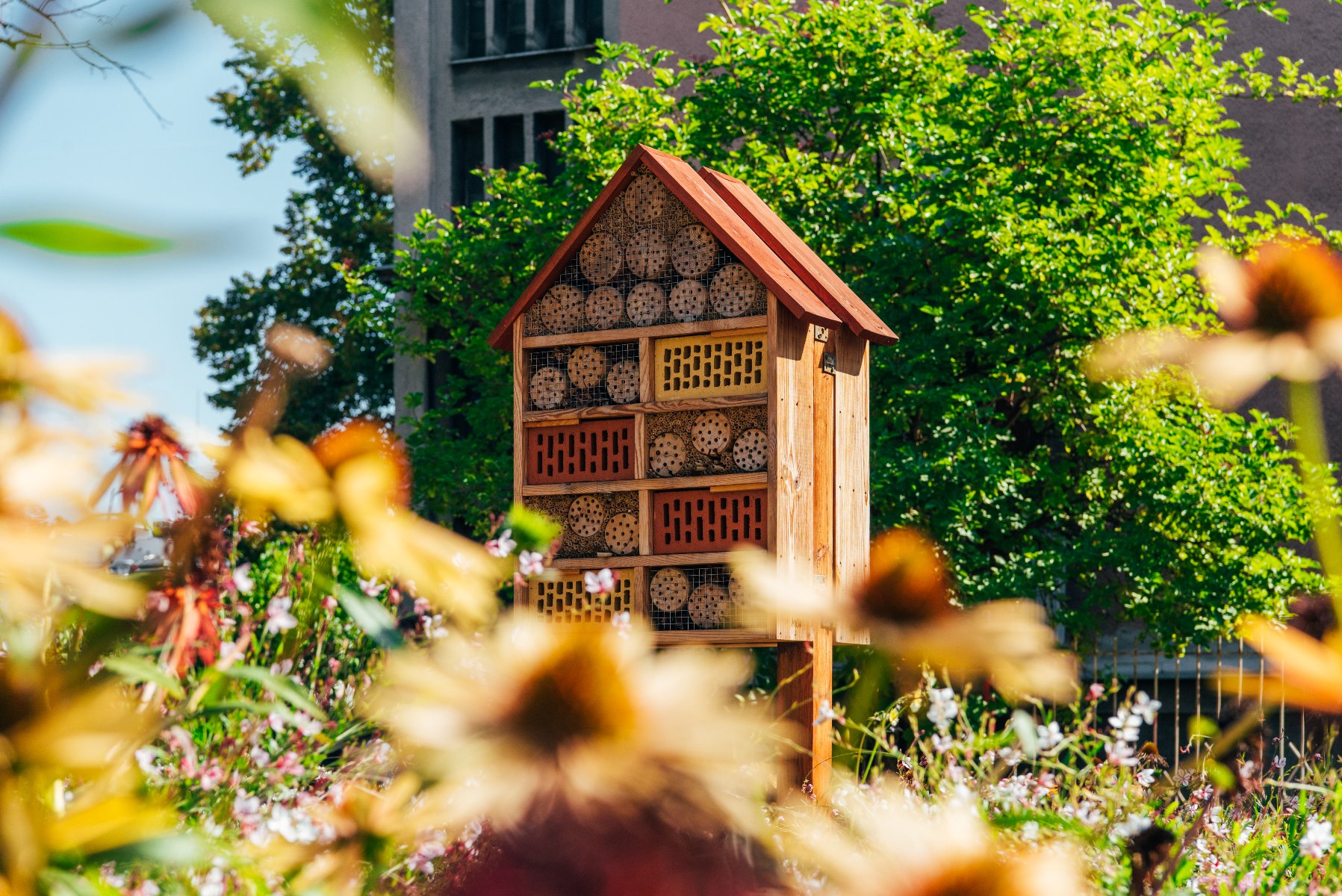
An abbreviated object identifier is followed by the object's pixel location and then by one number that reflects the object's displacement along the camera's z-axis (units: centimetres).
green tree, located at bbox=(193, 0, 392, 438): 1741
